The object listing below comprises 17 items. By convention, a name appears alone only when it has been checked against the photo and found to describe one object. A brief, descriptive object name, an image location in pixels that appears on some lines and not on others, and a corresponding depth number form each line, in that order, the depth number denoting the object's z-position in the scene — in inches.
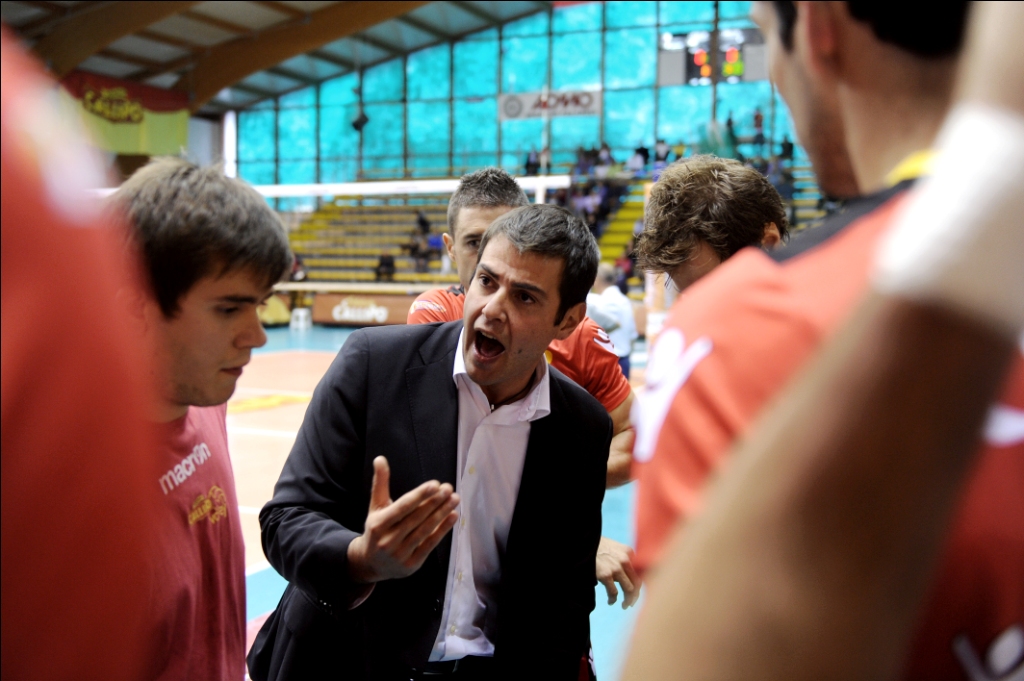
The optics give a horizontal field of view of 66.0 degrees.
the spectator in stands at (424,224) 1000.9
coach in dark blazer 83.5
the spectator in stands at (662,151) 936.9
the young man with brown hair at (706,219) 88.4
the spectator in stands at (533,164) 1007.6
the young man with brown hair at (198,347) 62.9
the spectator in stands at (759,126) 881.5
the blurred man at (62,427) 19.7
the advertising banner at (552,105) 1061.8
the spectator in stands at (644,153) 909.2
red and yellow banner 871.7
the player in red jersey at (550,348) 141.1
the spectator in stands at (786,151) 835.4
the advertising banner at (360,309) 784.9
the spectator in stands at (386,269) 903.7
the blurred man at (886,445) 15.1
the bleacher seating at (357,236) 1018.7
